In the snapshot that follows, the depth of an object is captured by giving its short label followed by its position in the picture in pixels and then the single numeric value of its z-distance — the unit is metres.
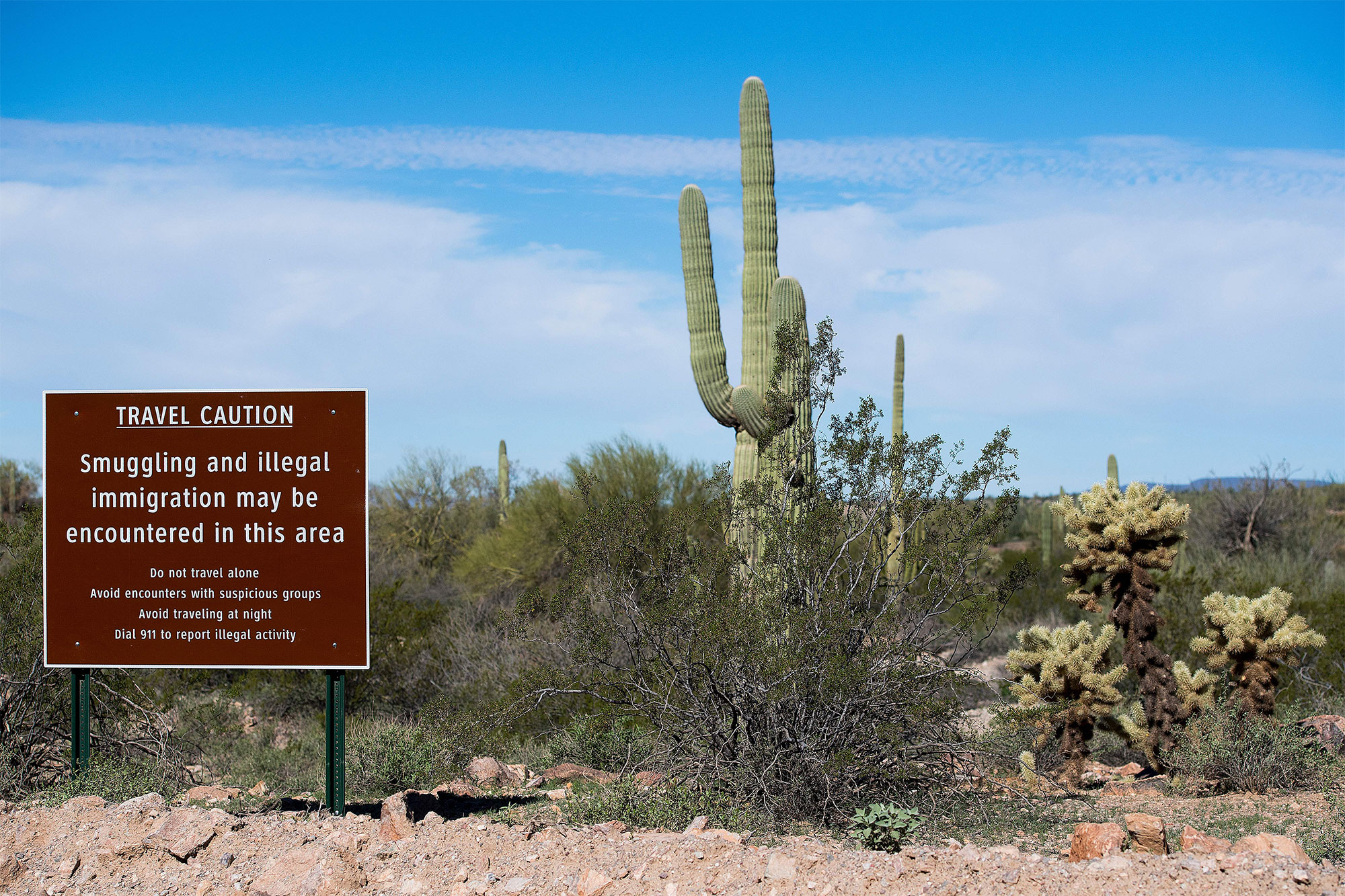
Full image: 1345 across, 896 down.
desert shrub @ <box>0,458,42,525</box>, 31.00
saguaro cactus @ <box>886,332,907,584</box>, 21.40
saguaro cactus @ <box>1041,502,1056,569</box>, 27.58
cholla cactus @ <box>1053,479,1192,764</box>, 10.13
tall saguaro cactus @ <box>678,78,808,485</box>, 12.24
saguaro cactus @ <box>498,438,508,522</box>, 27.43
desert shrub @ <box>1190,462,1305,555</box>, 26.14
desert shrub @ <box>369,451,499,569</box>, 28.06
